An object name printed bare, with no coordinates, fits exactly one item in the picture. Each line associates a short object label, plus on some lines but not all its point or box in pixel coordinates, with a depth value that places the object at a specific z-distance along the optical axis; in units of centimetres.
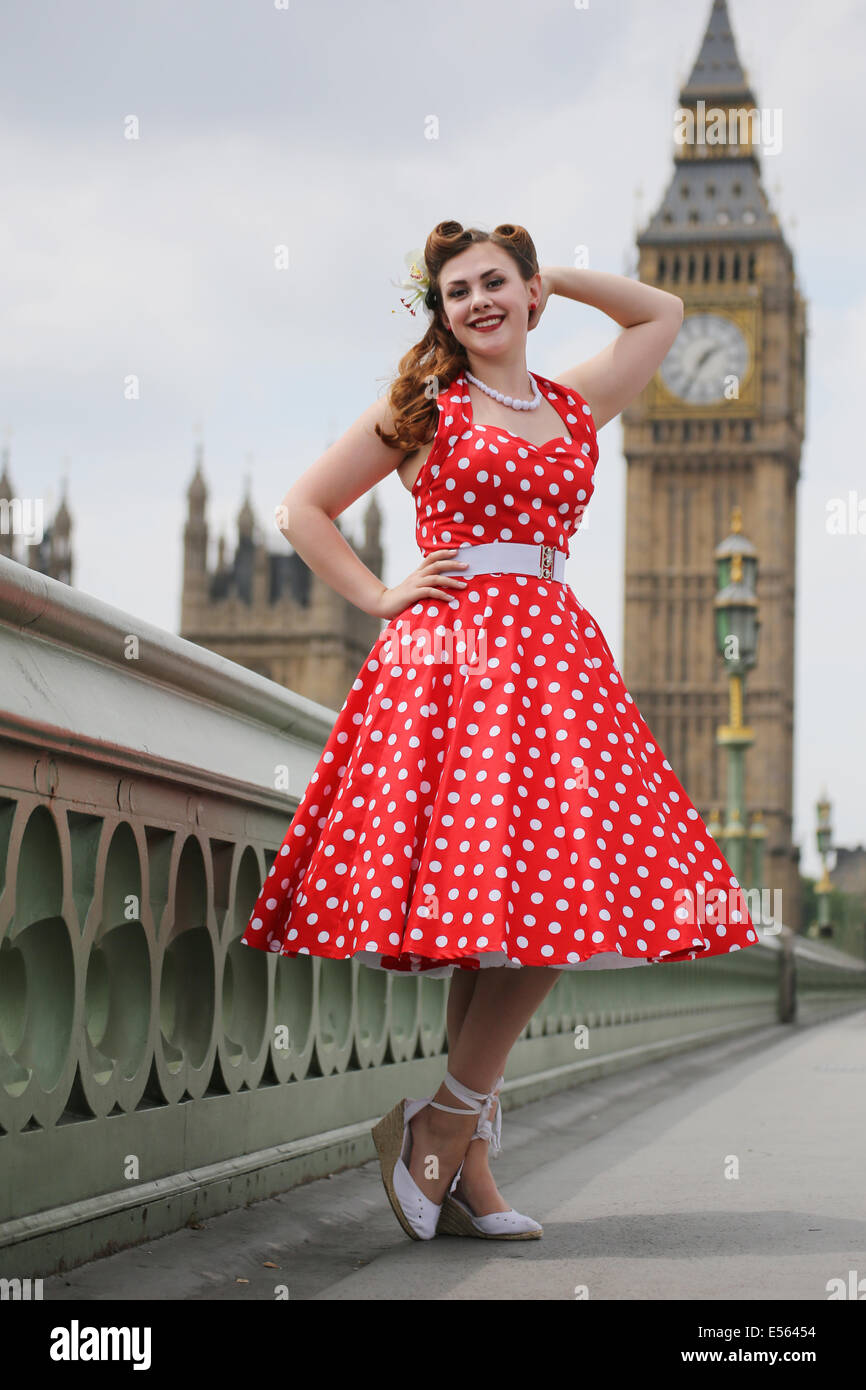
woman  270
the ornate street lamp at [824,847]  4619
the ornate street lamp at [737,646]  1862
